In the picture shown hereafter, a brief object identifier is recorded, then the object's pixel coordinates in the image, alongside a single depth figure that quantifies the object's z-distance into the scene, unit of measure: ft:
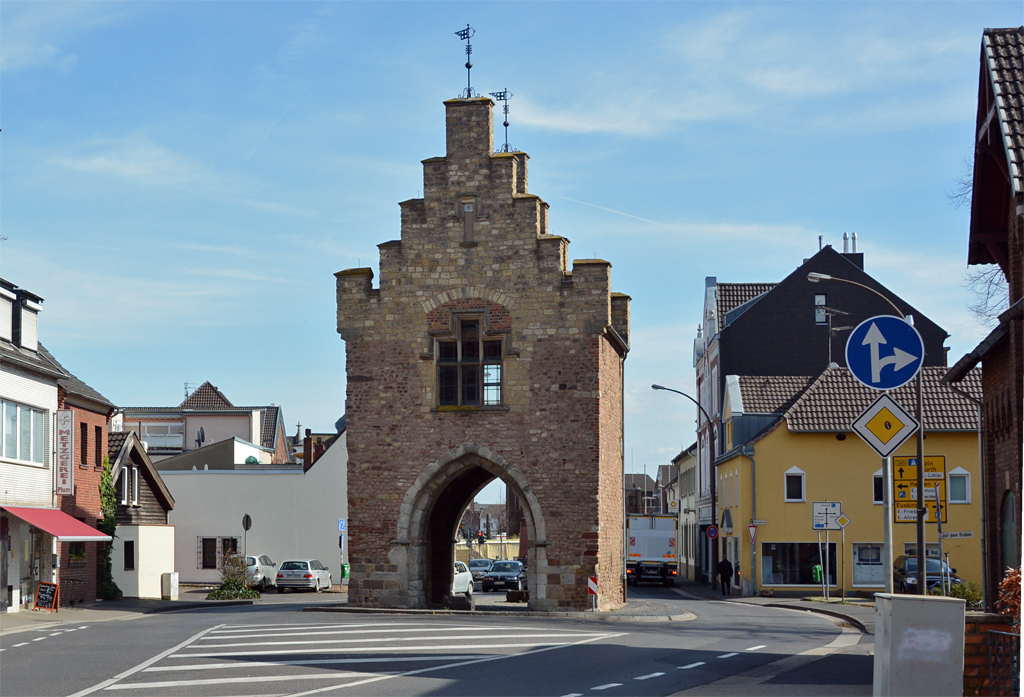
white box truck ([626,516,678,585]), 184.03
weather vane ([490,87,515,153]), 122.01
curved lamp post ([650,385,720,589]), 177.82
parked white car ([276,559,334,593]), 159.02
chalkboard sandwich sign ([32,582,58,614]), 100.37
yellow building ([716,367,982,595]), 146.92
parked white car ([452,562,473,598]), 124.77
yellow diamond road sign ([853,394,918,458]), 41.60
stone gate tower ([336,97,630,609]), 101.45
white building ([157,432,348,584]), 183.32
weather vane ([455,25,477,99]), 113.26
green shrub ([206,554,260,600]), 136.67
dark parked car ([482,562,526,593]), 164.96
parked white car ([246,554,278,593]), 163.22
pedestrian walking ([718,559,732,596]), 155.74
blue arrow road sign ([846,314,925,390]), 39.58
